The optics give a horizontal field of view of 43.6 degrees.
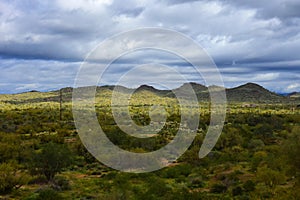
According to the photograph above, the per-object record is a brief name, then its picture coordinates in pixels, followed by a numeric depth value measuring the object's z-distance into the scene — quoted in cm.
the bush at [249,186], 2523
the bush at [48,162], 2967
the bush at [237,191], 2508
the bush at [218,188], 2608
